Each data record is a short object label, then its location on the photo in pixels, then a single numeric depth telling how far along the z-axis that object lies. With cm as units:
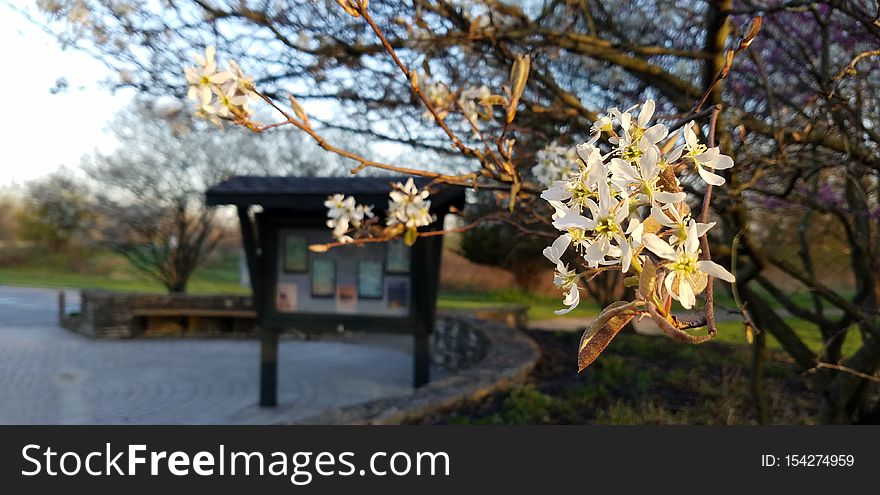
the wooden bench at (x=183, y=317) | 997
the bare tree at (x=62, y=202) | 1338
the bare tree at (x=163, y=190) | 1282
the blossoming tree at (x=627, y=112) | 66
